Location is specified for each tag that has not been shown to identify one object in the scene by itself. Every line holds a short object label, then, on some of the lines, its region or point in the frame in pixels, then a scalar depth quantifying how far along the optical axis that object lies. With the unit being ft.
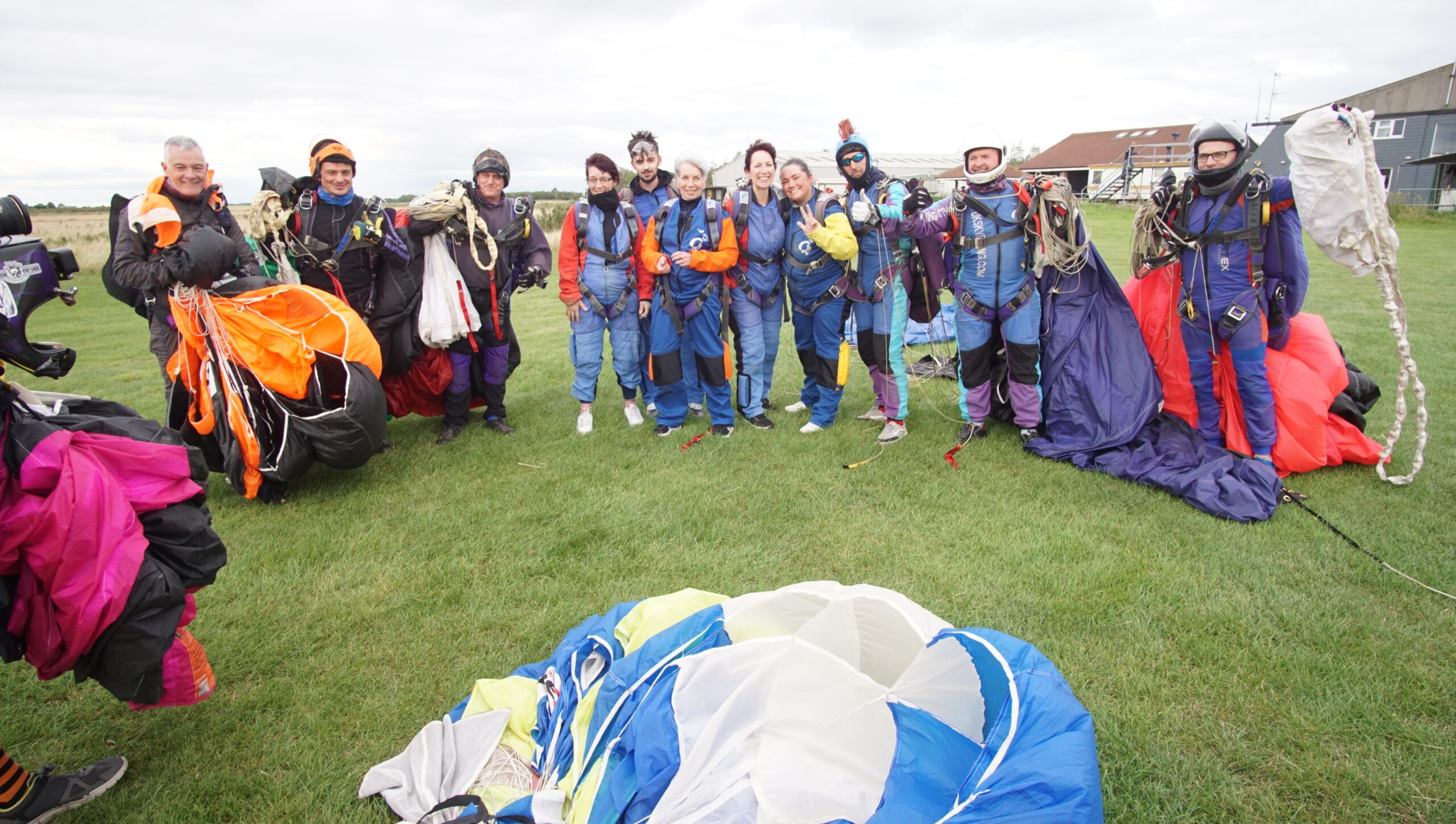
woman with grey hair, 16.52
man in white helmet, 15.23
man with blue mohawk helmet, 15.94
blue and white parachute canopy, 5.38
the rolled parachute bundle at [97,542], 6.35
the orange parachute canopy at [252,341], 13.14
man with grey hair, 12.41
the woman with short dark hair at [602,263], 16.99
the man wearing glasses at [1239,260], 13.15
